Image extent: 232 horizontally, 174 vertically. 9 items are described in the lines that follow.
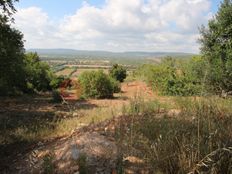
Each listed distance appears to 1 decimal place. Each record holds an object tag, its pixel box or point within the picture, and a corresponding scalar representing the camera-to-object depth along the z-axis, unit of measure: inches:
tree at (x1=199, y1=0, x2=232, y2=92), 339.5
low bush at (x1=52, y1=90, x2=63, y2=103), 451.1
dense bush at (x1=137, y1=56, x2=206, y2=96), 371.9
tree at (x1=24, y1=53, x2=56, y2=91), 697.6
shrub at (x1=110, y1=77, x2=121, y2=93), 581.1
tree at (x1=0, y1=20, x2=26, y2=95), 362.7
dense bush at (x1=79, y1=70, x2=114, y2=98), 546.4
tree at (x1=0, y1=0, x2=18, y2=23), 329.6
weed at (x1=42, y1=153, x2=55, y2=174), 99.9
